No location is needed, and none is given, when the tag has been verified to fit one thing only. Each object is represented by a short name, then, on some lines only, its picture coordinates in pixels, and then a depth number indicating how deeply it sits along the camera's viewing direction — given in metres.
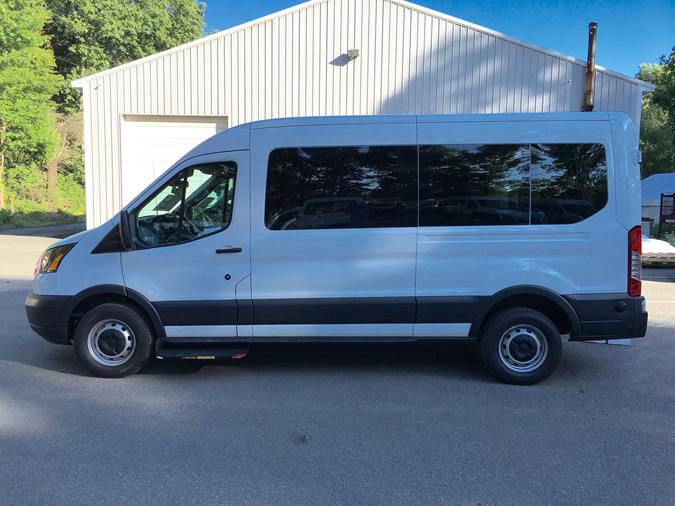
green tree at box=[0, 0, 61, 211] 23.66
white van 4.68
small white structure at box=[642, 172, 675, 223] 24.66
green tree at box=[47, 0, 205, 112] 28.43
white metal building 14.74
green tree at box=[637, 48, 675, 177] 40.06
